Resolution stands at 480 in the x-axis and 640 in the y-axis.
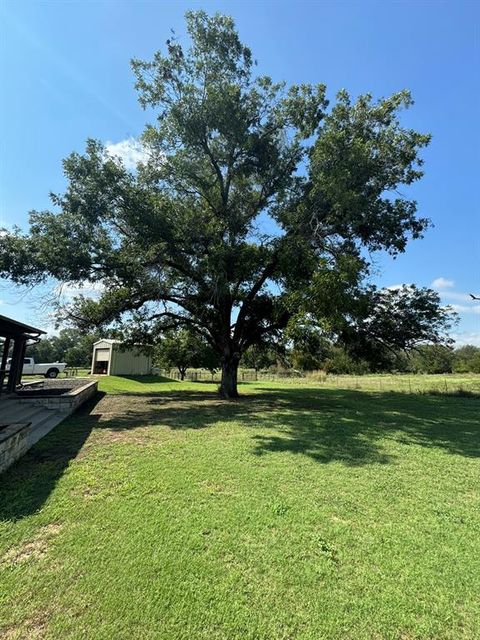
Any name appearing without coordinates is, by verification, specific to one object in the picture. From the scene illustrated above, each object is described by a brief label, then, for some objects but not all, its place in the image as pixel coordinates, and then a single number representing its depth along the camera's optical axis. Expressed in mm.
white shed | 32219
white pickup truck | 28875
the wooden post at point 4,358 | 11210
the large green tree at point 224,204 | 11211
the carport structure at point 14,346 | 11195
